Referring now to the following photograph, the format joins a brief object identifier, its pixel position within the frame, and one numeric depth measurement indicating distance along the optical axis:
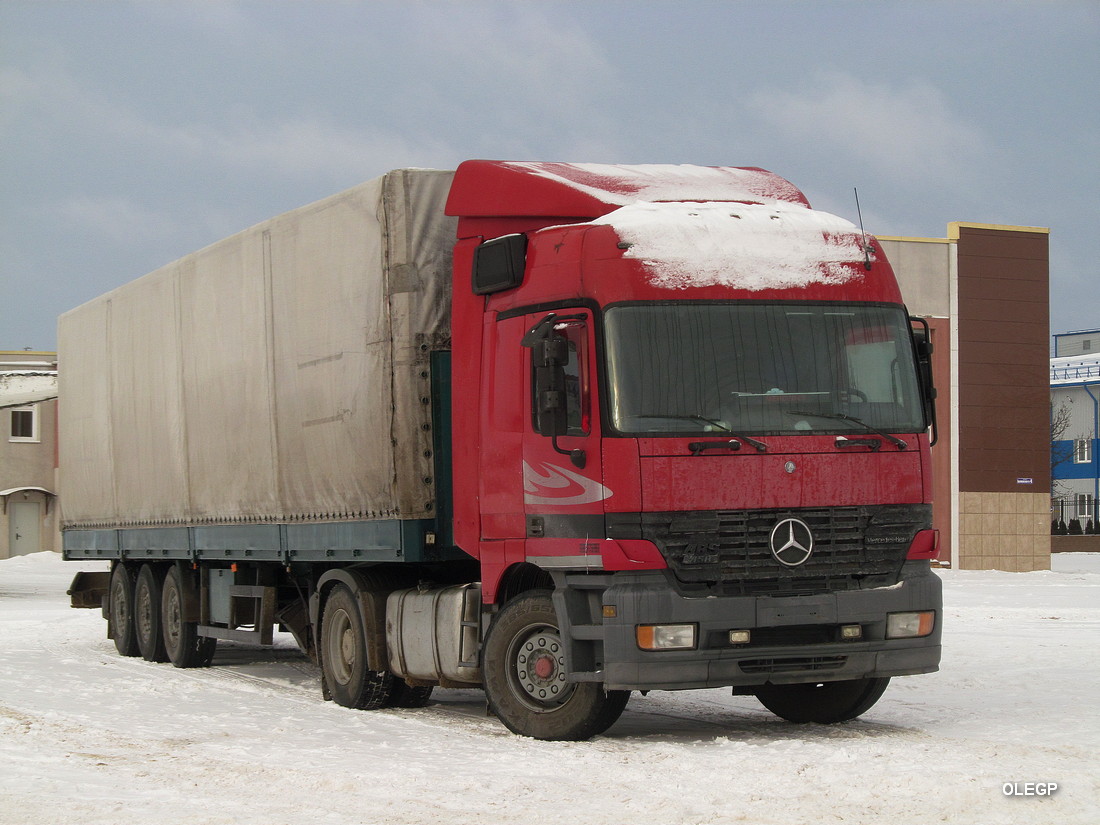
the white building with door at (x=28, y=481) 53.69
